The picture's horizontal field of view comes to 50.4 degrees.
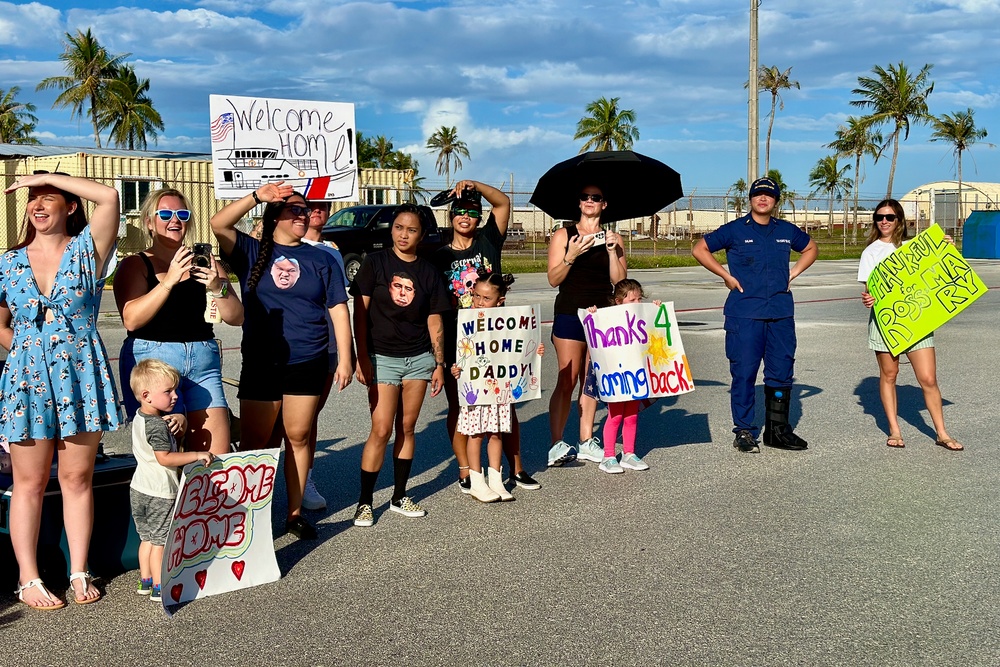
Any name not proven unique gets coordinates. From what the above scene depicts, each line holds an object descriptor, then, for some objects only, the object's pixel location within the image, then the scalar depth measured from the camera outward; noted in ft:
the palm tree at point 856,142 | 224.12
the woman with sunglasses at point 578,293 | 22.29
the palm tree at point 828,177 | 285.23
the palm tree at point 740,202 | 127.34
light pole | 85.56
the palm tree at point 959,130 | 221.05
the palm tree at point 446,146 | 299.99
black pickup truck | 82.53
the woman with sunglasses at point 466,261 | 20.52
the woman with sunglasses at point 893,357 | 24.93
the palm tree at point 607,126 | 230.68
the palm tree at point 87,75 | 176.86
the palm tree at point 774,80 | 212.64
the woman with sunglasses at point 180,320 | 15.31
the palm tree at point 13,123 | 204.85
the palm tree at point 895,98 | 196.85
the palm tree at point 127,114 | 177.58
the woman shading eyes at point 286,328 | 17.62
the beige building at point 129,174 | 101.24
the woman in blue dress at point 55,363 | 14.20
